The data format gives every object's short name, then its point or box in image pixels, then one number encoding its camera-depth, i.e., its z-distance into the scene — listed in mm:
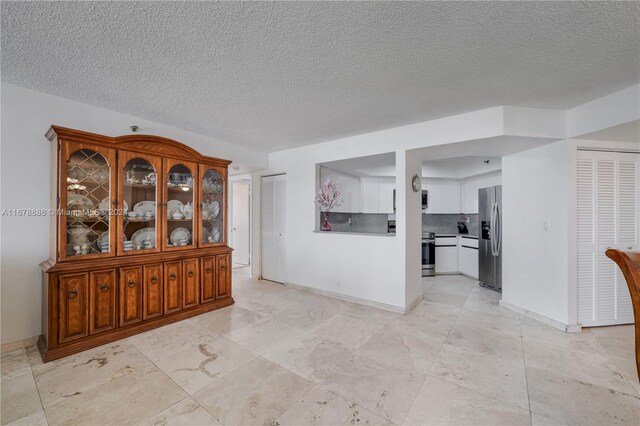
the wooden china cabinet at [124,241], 2229
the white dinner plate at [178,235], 3040
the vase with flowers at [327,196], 3953
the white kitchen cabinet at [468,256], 4877
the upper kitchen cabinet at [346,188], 4716
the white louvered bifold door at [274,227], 4559
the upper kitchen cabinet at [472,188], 5027
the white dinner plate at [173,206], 3025
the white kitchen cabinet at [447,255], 5289
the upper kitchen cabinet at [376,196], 5562
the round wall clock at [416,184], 3422
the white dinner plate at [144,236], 2789
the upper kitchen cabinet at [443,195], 5676
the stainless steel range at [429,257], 5133
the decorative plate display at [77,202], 2332
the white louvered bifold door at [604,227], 2791
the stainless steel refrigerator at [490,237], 4000
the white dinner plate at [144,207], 2807
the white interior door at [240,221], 6027
